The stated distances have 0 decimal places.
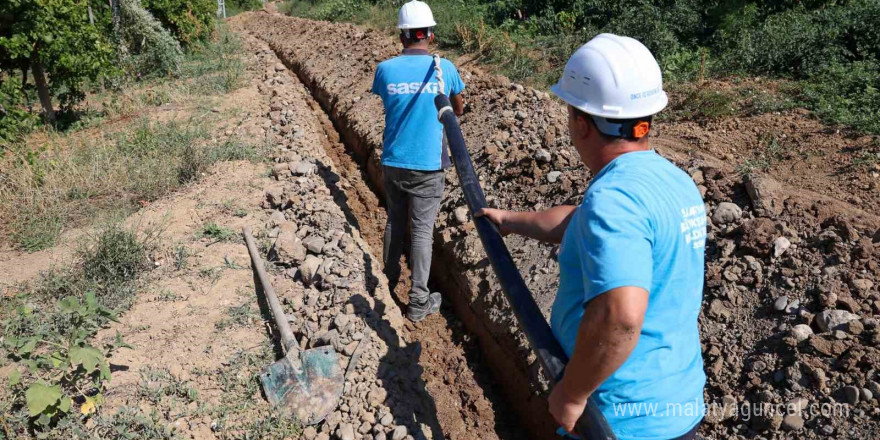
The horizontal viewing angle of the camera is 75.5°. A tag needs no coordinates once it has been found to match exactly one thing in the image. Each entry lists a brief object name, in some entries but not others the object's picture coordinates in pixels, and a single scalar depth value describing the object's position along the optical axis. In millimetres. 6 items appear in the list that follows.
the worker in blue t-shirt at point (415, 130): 3936
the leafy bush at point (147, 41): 12039
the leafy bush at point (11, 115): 6820
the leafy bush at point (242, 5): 33125
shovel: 3438
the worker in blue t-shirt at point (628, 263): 1428
